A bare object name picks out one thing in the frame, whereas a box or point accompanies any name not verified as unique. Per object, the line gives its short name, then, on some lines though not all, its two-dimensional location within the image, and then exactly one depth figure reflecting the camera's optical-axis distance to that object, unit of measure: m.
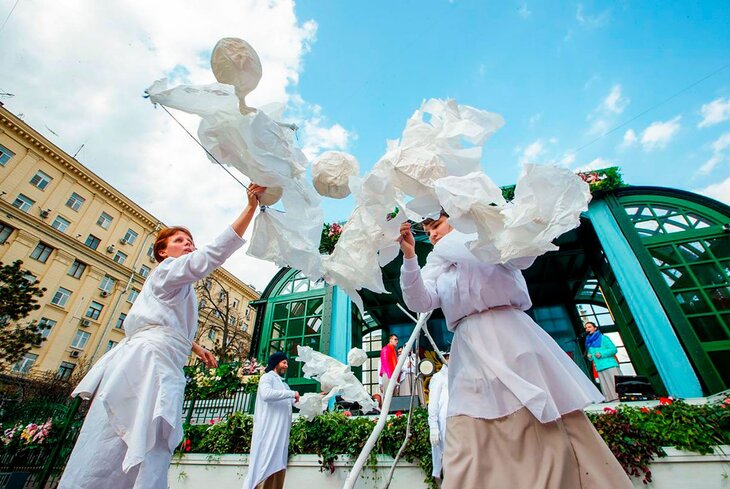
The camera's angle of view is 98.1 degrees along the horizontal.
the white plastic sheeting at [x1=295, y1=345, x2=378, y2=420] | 3.72
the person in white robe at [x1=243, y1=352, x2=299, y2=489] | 3.21
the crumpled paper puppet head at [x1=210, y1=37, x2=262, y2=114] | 1.19
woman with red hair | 1.21
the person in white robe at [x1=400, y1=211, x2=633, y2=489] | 0.98
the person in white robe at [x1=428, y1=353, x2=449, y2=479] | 3.23
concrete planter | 2.92
